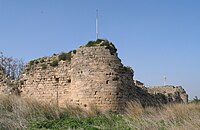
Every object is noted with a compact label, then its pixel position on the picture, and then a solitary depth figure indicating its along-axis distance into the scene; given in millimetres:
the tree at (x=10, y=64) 33803
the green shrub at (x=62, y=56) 15477
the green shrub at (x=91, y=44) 14584
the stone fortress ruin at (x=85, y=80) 13438
